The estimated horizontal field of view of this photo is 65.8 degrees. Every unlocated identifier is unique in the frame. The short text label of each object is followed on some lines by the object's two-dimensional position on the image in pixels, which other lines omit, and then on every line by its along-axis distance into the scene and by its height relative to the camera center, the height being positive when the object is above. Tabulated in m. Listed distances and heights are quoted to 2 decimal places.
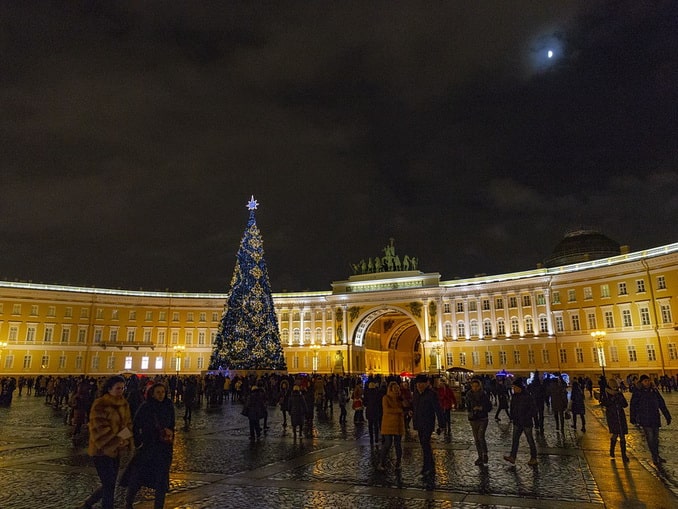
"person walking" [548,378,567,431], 15.85 -0.61
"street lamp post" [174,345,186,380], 68.16 +3.58
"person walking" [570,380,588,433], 16.33 -0.76
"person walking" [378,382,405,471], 9.88 -0.79
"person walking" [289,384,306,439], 14.58 -0.70
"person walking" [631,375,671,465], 10.33 -0.64
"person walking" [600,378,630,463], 10.92 -0.77
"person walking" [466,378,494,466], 10.43 -0.74
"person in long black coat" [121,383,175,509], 6.32 -0.82
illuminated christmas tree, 38.34 +4.51
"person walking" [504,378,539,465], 10.41 -0.73
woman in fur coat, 6.07 -0.59
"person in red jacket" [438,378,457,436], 15.94 -0.58
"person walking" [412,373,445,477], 9.56 -0.64
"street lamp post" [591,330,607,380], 37.60 +2.99
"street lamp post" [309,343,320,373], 70.50 +3.69
